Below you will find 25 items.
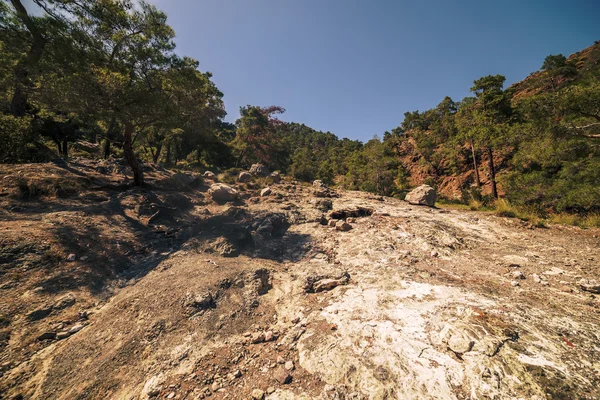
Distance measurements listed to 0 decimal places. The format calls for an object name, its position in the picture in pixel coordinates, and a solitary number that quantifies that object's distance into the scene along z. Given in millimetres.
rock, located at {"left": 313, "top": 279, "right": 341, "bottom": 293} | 5391
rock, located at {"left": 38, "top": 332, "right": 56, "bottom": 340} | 3736
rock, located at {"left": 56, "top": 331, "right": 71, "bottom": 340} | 3838
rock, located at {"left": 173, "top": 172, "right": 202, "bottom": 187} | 14140
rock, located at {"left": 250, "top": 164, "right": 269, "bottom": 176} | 20641
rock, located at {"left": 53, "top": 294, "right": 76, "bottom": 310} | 4354
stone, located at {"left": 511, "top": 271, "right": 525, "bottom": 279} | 5133
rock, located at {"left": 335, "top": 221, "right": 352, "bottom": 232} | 9227
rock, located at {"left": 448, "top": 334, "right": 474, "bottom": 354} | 3143
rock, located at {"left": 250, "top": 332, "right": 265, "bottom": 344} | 3971
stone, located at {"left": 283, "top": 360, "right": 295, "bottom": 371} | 3320
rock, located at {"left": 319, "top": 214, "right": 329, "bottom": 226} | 10188
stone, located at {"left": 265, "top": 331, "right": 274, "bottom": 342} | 3975
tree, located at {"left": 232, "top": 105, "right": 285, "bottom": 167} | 23859
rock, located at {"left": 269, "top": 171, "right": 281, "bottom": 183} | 19289
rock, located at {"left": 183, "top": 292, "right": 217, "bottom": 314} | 4668
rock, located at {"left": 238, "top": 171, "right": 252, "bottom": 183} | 17609
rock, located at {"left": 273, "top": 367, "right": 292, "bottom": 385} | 3117
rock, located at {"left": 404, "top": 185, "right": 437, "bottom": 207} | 15031
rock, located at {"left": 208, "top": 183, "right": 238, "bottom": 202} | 12667
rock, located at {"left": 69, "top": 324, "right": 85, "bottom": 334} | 3976
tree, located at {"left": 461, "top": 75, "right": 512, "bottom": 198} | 19209
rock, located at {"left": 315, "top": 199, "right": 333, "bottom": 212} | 11920
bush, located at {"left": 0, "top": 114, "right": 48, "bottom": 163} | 9680
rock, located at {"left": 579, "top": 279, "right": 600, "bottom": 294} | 4305
